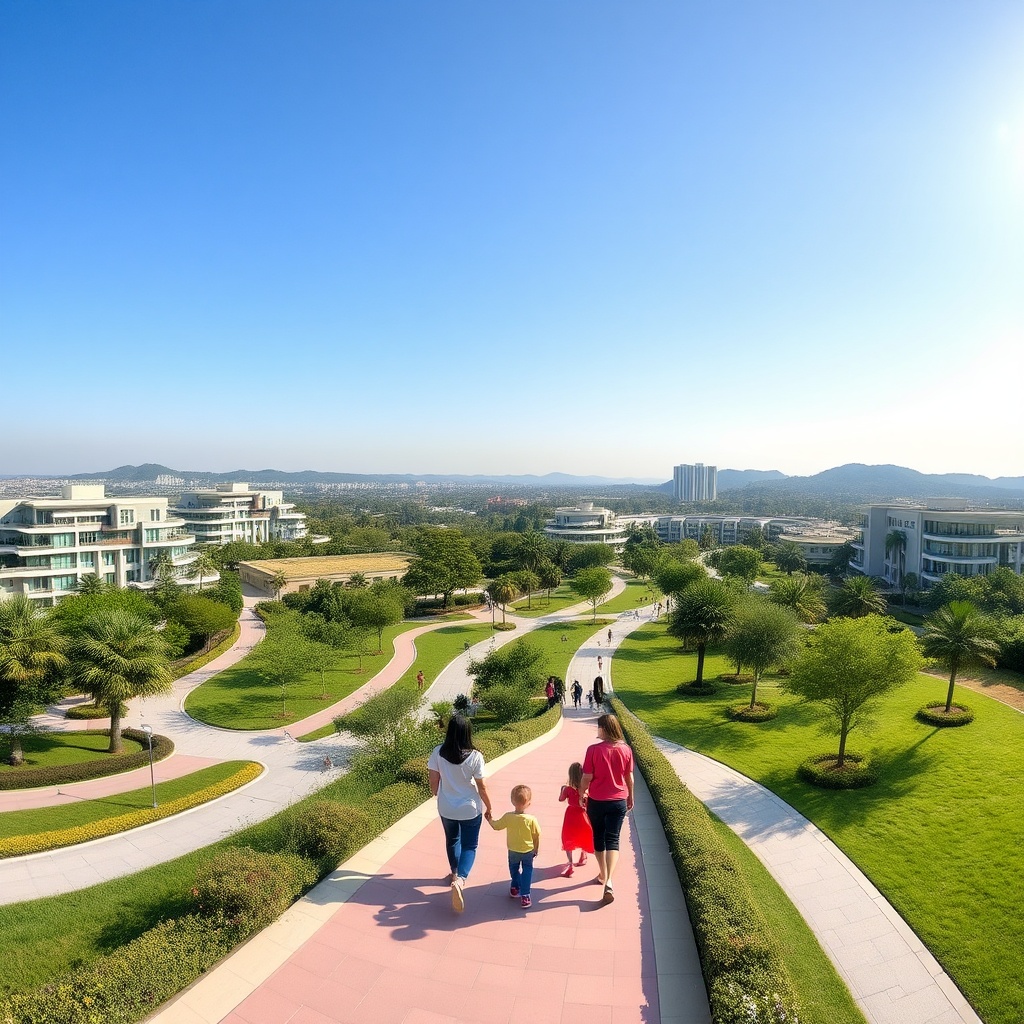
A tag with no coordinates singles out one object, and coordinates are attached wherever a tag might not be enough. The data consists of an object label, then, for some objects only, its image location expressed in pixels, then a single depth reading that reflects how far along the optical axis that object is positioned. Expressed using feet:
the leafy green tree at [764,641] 78.02
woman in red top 22.00
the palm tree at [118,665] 69.56
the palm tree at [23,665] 66.28
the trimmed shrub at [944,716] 68.95
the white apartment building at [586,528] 324.60
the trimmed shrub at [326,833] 25.13
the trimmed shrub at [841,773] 54.08
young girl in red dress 22.48
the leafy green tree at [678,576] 136.26
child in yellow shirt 20.80
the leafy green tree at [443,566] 159.94
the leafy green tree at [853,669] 58.39
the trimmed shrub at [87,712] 84.67
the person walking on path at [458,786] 20.61
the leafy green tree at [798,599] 108.48
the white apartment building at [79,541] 151.12
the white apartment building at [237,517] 271.08
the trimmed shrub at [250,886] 21.21
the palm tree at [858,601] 119.24
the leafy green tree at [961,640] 72.95
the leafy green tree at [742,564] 180.71
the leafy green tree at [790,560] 240.73
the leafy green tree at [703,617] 86.63
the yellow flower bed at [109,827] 45.62
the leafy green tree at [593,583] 147.42
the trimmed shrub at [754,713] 75.87
